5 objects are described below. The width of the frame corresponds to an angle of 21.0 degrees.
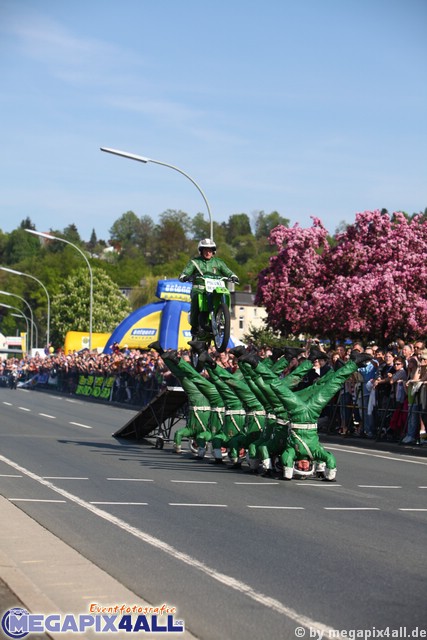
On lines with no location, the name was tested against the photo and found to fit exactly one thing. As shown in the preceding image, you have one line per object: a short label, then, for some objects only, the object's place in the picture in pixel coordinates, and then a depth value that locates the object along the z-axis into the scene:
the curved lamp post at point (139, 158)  34.16
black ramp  21.78
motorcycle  18.55
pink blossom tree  43.31
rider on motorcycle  18.91
